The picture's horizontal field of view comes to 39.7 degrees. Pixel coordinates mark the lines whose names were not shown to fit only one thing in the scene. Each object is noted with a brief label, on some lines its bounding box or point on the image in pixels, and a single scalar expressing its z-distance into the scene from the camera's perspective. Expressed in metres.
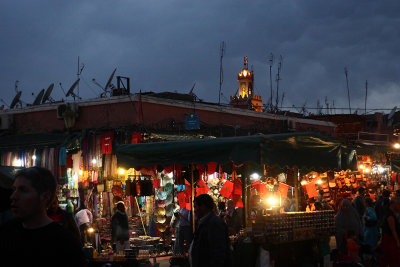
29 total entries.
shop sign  18.50
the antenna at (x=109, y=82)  20.12
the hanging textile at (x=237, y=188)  11.85
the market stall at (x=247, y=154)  9.01
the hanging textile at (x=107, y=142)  16.19
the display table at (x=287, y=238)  9.51
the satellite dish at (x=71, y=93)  20.44
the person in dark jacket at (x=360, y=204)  15.45
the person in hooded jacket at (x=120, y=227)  12.84
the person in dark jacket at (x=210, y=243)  6.19
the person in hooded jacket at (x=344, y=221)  11.12
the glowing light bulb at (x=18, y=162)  17.88
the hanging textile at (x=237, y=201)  11.93
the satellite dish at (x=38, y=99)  21.67
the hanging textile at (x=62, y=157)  16.70
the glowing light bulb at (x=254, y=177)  17.30
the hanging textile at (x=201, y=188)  12.17
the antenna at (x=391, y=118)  32.25
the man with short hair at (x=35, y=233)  2.98
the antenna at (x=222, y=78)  24.86
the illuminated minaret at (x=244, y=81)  96.26
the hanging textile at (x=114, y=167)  16.00
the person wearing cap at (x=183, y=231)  13.41
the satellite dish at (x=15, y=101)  22.11
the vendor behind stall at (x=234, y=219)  14.74
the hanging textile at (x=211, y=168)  11.55
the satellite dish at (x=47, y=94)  21.52
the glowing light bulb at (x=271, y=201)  15.88
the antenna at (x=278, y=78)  31.88
